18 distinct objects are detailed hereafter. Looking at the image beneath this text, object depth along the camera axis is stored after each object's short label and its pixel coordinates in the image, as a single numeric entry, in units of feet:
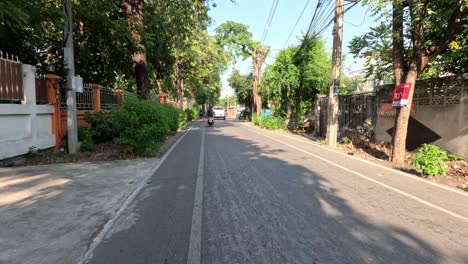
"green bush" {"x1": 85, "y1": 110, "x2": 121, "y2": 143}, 41.01
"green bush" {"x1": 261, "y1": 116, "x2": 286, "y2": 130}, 90.74
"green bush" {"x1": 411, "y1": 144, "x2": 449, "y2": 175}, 27.27
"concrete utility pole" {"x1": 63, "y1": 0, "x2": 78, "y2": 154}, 34.86
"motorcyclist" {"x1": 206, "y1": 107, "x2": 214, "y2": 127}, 104.73
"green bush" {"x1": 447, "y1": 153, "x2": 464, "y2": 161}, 32.29
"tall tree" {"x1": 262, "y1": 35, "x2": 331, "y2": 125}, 78.43
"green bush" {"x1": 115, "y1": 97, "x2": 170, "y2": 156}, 33.47
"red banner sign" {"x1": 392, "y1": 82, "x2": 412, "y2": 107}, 33.63
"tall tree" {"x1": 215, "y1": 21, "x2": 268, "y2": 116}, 130.72
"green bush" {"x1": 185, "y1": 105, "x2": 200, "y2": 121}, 160.69
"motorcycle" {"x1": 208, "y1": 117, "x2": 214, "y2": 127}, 104.63
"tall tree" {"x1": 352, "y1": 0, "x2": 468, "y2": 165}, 29.66
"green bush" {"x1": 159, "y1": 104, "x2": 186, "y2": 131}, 71.96
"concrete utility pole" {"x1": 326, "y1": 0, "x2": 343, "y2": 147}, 49.83
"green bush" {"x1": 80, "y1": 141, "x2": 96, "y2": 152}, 36.32
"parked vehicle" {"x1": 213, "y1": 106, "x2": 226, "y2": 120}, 181.19
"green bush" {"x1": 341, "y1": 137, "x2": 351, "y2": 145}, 52.06
